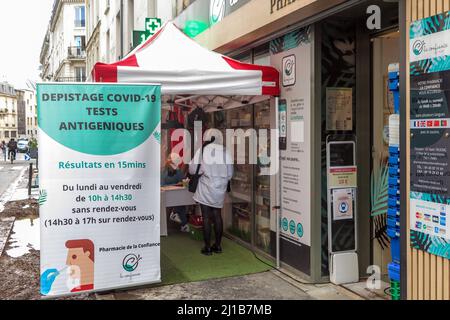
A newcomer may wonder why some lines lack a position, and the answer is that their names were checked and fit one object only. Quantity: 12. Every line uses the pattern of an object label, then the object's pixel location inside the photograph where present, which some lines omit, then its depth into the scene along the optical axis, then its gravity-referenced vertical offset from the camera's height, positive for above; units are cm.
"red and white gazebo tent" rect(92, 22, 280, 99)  509 +81
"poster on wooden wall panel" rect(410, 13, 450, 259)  333 +5
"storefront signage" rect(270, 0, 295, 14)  512 +156
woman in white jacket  637 -44
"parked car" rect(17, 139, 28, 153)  4804 +18
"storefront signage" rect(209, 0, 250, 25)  699 +213
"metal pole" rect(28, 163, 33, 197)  1306 -74
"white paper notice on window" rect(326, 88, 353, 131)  516 +37
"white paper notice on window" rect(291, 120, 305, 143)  535 +14
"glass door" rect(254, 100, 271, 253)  638 -59
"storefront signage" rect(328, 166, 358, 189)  520 -38
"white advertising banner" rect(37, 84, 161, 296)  469 -41
